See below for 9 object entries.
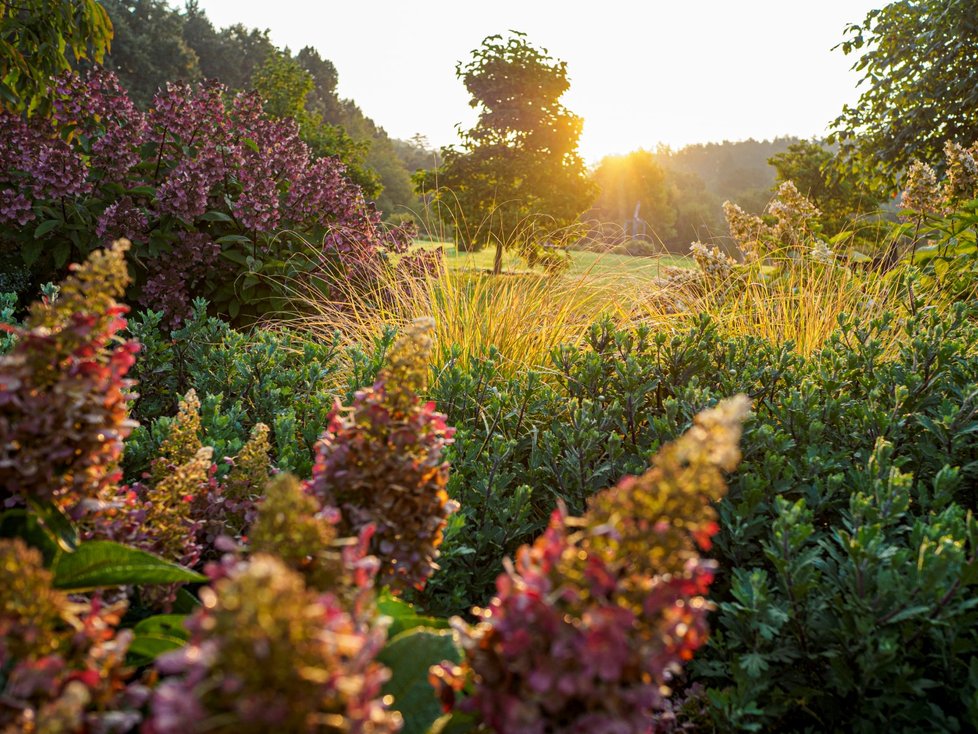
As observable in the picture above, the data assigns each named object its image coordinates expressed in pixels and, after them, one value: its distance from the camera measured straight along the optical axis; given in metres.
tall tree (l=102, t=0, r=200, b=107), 31.92
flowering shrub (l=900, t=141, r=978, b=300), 5.06
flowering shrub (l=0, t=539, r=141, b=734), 0.64
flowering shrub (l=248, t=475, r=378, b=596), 0.72
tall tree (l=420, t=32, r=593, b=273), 13.58
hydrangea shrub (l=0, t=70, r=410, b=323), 4.55
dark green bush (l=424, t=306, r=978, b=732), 1.45
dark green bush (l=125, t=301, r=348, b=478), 2.04
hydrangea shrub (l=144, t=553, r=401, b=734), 0.52
